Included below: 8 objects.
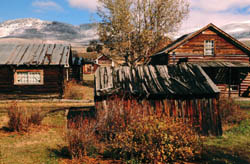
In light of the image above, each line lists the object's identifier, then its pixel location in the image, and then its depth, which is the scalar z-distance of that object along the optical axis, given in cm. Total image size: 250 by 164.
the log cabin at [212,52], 2266
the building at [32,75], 1878
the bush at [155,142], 706
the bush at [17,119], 1098
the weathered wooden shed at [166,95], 1058
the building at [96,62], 5506
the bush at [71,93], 2073
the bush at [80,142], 758
